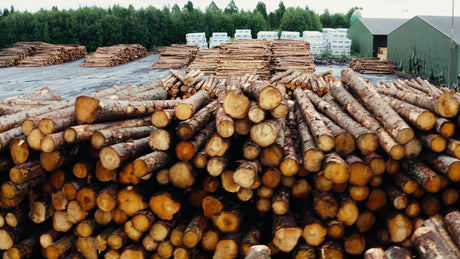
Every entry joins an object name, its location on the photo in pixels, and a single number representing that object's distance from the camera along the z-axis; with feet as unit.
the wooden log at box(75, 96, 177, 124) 13.01
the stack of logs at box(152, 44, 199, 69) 70.38
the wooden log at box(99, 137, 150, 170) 11.62
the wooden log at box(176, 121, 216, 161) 12.00
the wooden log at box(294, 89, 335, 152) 11.73
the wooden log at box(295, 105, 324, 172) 11.56
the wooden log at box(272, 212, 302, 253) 10.79
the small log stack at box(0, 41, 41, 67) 82.07
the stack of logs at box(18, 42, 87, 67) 80.07
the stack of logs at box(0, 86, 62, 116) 19.61
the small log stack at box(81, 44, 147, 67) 76.64
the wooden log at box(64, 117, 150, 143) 12.01
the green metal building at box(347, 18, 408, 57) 89.25
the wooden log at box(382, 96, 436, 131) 12.04
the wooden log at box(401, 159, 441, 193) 10.89
